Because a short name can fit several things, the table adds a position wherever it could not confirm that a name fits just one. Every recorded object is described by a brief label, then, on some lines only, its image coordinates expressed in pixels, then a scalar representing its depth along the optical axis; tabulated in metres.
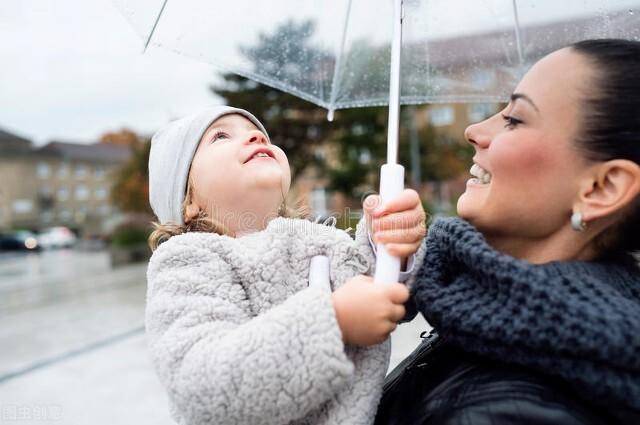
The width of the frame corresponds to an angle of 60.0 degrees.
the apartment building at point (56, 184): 41.72
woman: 0.82
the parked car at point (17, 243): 31.03
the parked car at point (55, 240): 33.81
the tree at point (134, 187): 21.50
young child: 0.88
